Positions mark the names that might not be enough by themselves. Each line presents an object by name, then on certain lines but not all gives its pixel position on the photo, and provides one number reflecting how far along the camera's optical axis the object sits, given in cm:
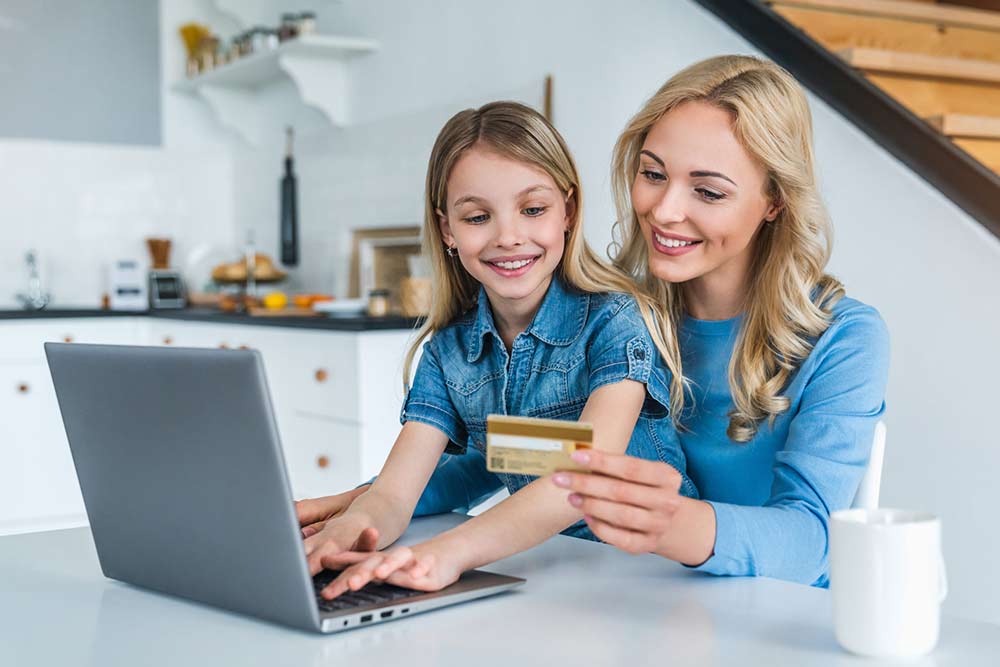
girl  128
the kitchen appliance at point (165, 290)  430
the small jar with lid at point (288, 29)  377
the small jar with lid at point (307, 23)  373
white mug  76
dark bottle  419
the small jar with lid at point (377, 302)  333
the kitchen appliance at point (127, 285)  422
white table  79
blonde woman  126
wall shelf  370
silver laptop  83
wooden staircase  235
